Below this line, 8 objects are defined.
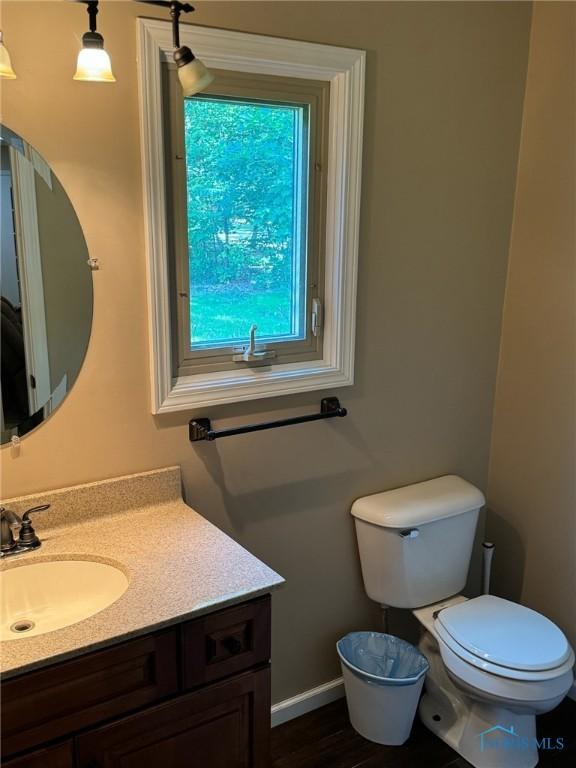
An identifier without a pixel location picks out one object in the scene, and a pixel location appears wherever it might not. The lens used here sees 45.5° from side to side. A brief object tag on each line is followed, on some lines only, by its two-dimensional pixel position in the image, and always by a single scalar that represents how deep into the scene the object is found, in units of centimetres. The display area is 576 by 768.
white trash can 212
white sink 152
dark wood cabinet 127
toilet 195
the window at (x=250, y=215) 172
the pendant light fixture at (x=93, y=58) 136
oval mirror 154
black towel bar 187
